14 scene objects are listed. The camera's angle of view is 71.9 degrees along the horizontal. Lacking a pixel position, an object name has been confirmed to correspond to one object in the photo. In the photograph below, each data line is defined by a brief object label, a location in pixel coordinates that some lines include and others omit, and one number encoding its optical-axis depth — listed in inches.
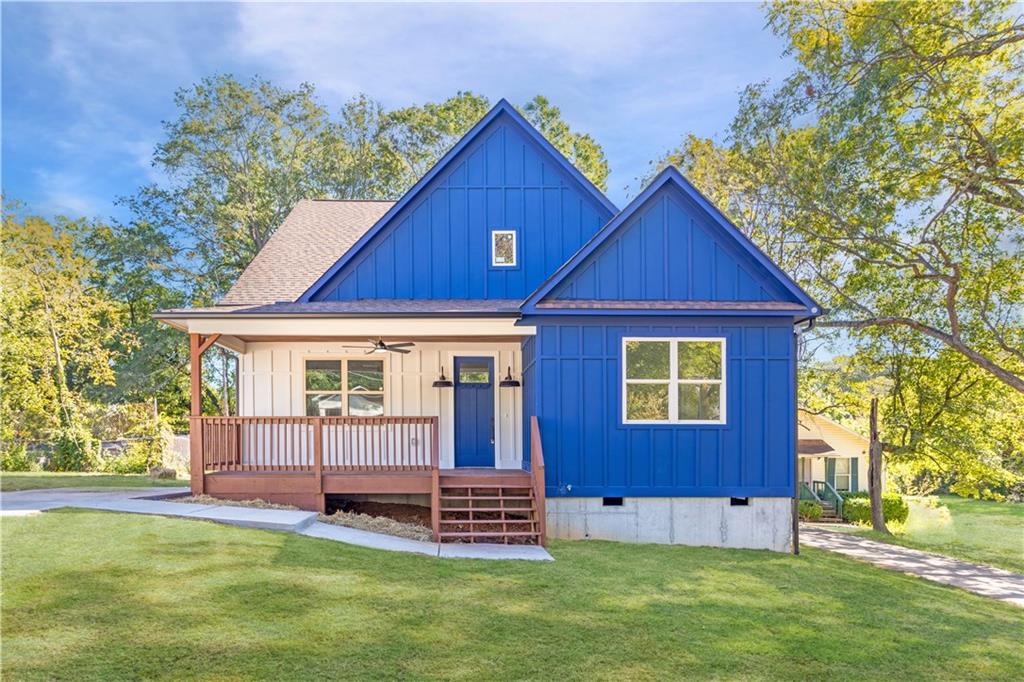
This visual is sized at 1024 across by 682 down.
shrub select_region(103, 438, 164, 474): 820.6
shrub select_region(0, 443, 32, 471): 799.7
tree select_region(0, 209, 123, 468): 889.5
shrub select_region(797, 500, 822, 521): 921.4
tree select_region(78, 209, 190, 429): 1035.9
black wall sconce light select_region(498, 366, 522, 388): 512.1
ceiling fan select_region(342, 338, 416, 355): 491.6
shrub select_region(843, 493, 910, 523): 864.9
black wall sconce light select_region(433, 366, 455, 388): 515.8
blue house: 415.2
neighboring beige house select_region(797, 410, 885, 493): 1040.8
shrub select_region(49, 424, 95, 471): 799.1
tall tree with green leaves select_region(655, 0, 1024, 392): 574.6
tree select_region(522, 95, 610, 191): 1180.5
